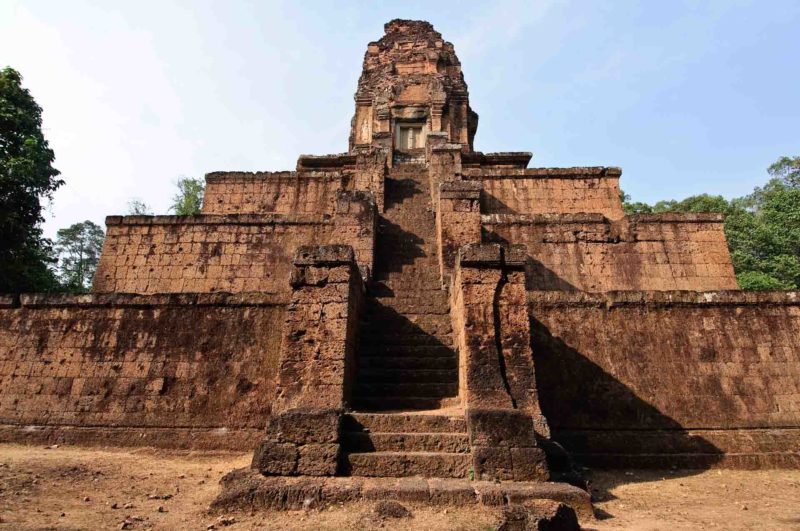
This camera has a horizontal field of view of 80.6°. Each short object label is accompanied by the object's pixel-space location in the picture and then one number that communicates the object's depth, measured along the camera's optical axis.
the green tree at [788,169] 27.33
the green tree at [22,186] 14.55
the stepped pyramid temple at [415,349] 5.14
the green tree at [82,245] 47.53
